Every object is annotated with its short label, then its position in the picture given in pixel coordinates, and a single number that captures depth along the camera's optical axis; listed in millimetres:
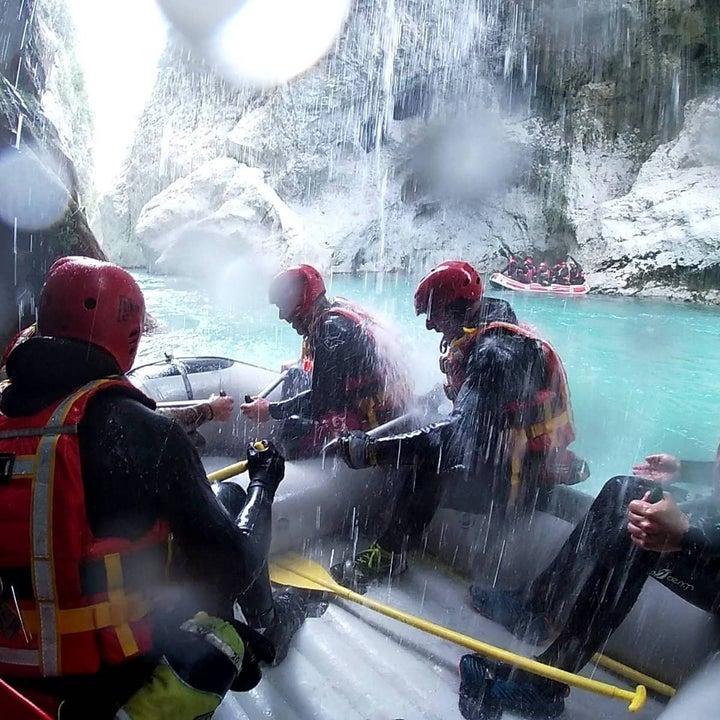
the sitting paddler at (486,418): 2396
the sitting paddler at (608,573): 1688
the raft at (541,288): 18891
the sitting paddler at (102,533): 1151
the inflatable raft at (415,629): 2055
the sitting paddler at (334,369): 3131
